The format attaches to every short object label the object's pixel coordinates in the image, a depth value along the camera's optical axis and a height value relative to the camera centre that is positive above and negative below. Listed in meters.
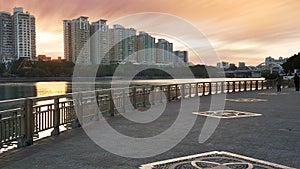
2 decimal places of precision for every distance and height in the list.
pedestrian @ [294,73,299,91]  31.13 +0.07
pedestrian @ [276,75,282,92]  31.05 -0.32
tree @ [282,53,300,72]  73.33 +4.43
